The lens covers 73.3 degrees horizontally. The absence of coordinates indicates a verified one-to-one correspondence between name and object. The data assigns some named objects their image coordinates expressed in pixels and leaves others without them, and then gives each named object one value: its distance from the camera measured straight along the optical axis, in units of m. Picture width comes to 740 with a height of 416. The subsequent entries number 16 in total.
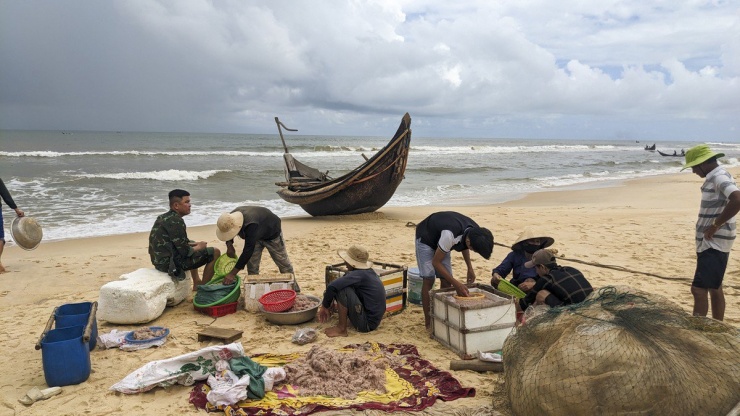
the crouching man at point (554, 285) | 4.42
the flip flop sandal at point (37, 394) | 3.54
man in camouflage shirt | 5.40
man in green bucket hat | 4.14
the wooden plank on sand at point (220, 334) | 4.59
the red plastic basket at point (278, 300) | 5.17
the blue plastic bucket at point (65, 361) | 3.67
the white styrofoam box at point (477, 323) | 4.21
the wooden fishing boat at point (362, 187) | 11.73
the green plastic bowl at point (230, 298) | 5.34
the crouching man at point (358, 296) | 4.82
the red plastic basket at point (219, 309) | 5.34
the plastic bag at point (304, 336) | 4.66
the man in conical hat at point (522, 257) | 5.09
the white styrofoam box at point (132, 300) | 4.96
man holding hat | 6.96
